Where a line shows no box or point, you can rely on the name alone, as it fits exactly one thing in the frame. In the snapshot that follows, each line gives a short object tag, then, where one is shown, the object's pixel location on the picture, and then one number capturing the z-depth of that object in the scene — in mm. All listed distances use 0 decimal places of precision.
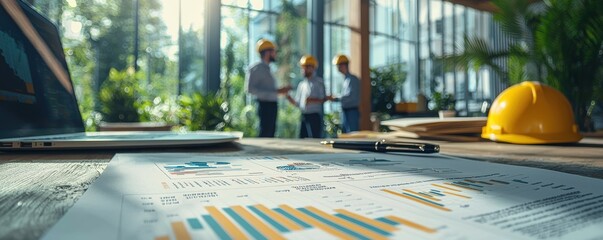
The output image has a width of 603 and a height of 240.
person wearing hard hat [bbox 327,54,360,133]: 4316
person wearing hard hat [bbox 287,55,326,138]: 4219
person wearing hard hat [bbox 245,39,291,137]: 3631
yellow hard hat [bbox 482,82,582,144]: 868
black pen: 604
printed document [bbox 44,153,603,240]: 185
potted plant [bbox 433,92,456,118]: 6828
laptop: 568
